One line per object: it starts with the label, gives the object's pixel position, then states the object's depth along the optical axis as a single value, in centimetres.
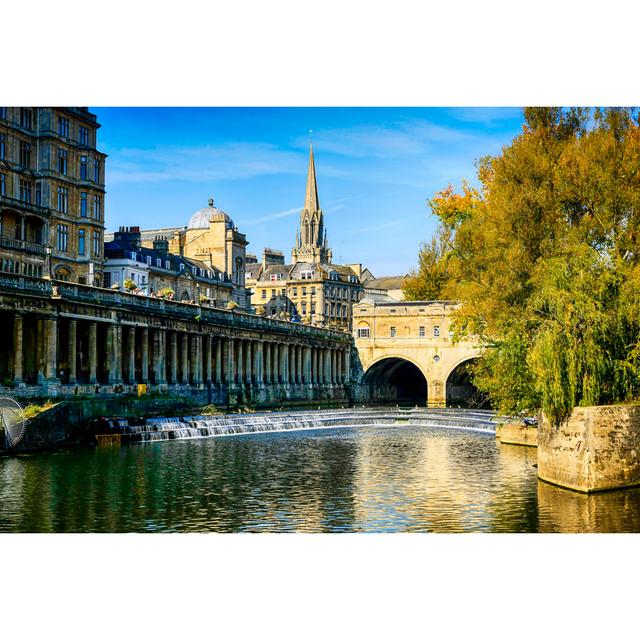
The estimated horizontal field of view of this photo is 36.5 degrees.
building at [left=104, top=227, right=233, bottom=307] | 8775
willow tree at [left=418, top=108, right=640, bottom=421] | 2997
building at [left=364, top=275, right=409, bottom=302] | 16238
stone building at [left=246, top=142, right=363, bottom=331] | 15200
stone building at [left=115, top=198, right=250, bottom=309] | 11756
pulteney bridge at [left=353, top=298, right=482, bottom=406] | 9925
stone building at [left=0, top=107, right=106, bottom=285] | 6762
